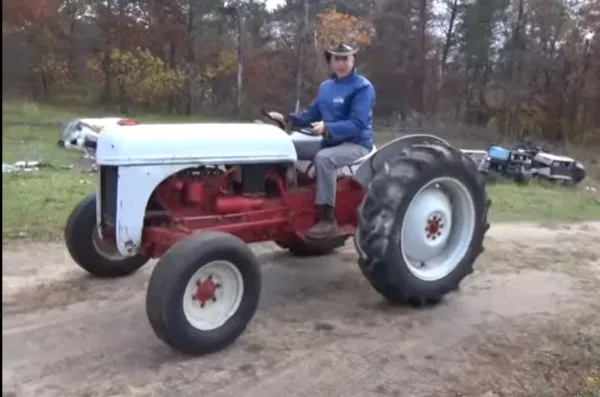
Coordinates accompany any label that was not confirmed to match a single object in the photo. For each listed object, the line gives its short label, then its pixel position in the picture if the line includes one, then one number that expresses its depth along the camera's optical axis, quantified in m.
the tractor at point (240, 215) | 4.16
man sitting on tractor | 5.16
